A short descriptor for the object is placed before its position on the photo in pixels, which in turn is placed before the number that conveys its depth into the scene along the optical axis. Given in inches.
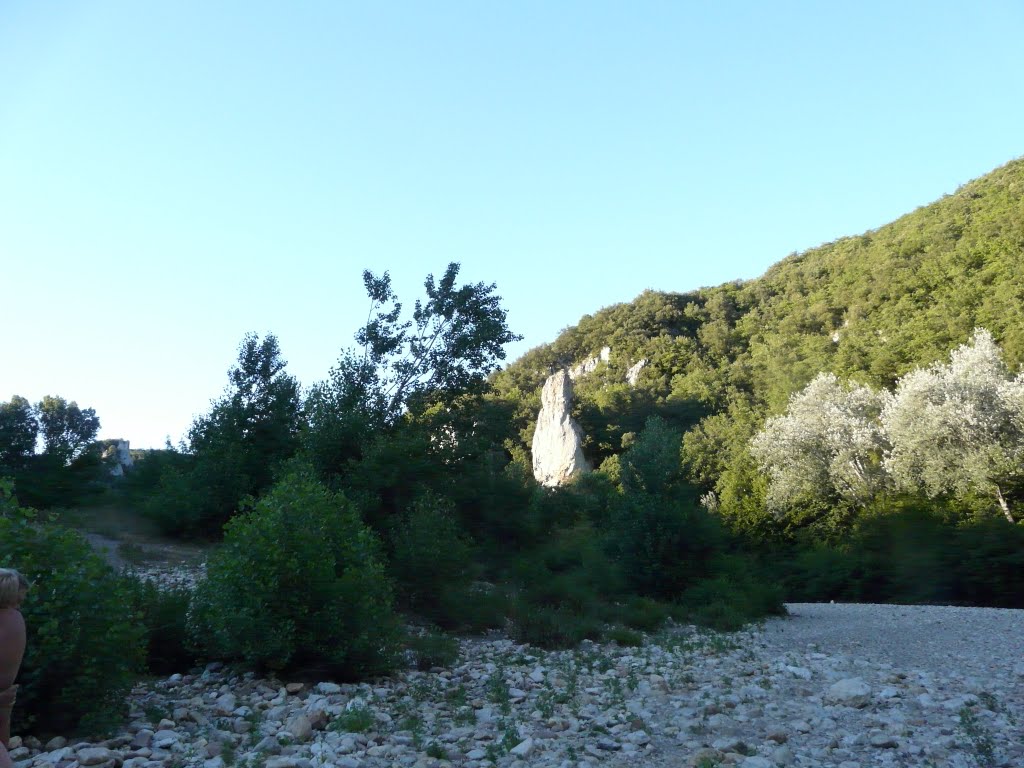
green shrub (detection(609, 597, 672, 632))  705.6
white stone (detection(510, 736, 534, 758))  273.2
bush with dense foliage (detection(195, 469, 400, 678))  370.3
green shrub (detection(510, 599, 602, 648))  567.8
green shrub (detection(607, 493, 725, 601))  912.3
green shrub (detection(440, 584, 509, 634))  622.8
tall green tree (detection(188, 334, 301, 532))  971.3
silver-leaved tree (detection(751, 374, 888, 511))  1432.1
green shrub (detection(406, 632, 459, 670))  458.9
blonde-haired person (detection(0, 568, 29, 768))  184.4
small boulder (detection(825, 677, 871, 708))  335.9
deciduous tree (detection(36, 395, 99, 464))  831.1
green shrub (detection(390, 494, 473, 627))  638.5
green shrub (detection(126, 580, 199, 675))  399.5
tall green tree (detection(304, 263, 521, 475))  904.3
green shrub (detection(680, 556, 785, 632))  745.0
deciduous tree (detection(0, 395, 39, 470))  756.6
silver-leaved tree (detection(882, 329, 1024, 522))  1186.6
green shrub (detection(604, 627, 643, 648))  584.7
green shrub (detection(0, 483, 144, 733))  271.0
